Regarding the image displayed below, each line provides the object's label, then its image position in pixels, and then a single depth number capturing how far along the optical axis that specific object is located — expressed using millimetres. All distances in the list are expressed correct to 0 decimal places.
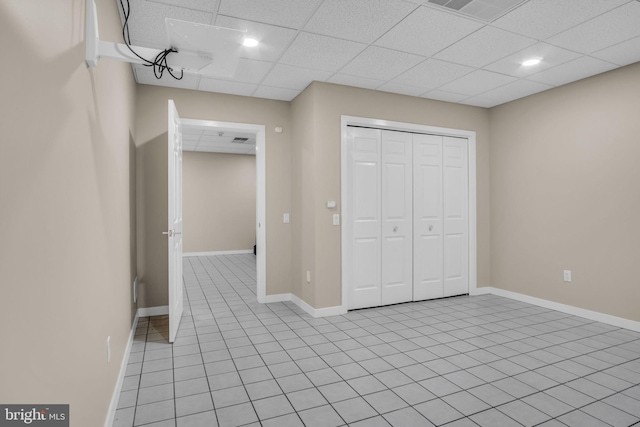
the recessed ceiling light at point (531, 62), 3494
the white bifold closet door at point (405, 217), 4367
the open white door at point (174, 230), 3307
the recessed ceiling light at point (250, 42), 3033
